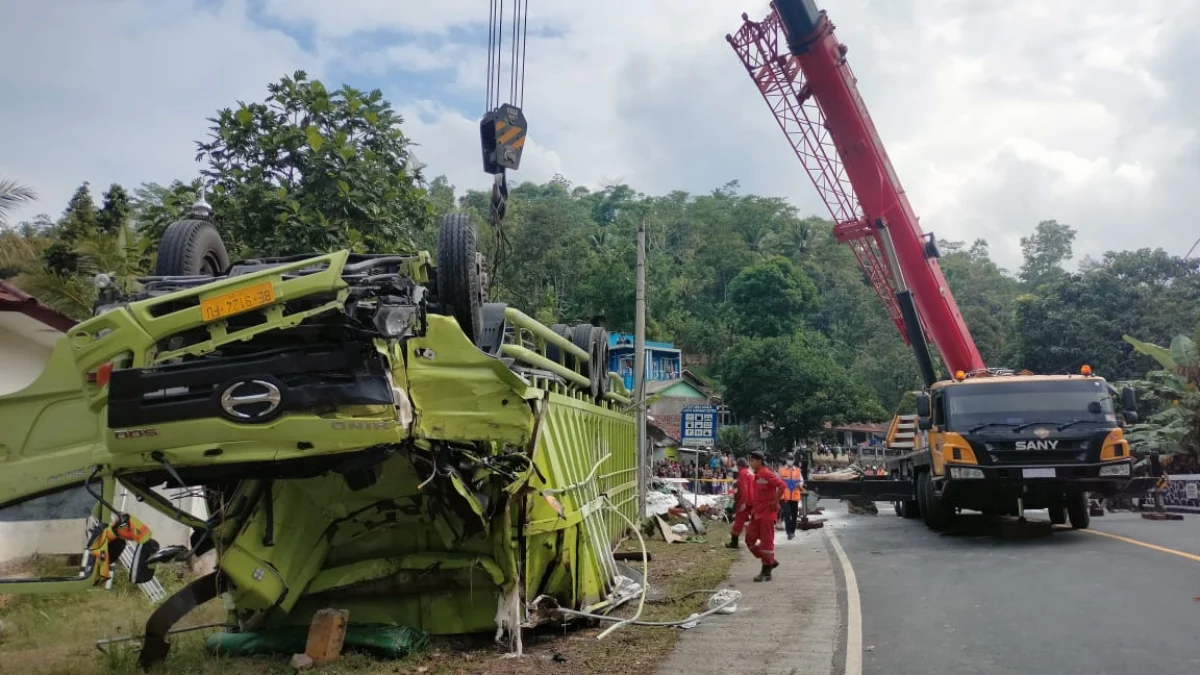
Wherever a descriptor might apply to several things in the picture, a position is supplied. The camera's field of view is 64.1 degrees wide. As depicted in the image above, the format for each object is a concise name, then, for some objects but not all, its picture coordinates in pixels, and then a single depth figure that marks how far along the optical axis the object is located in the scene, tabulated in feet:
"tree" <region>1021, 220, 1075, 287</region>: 272.51
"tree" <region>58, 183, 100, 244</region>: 78.74
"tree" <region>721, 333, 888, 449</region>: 132.46
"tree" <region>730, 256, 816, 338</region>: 168.14
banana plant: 63.52
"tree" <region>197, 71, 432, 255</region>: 38.81
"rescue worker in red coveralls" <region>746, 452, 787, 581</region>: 35.01
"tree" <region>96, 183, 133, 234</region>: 82.23
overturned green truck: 17.24
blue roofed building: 141.08
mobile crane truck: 40.24
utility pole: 47.96
